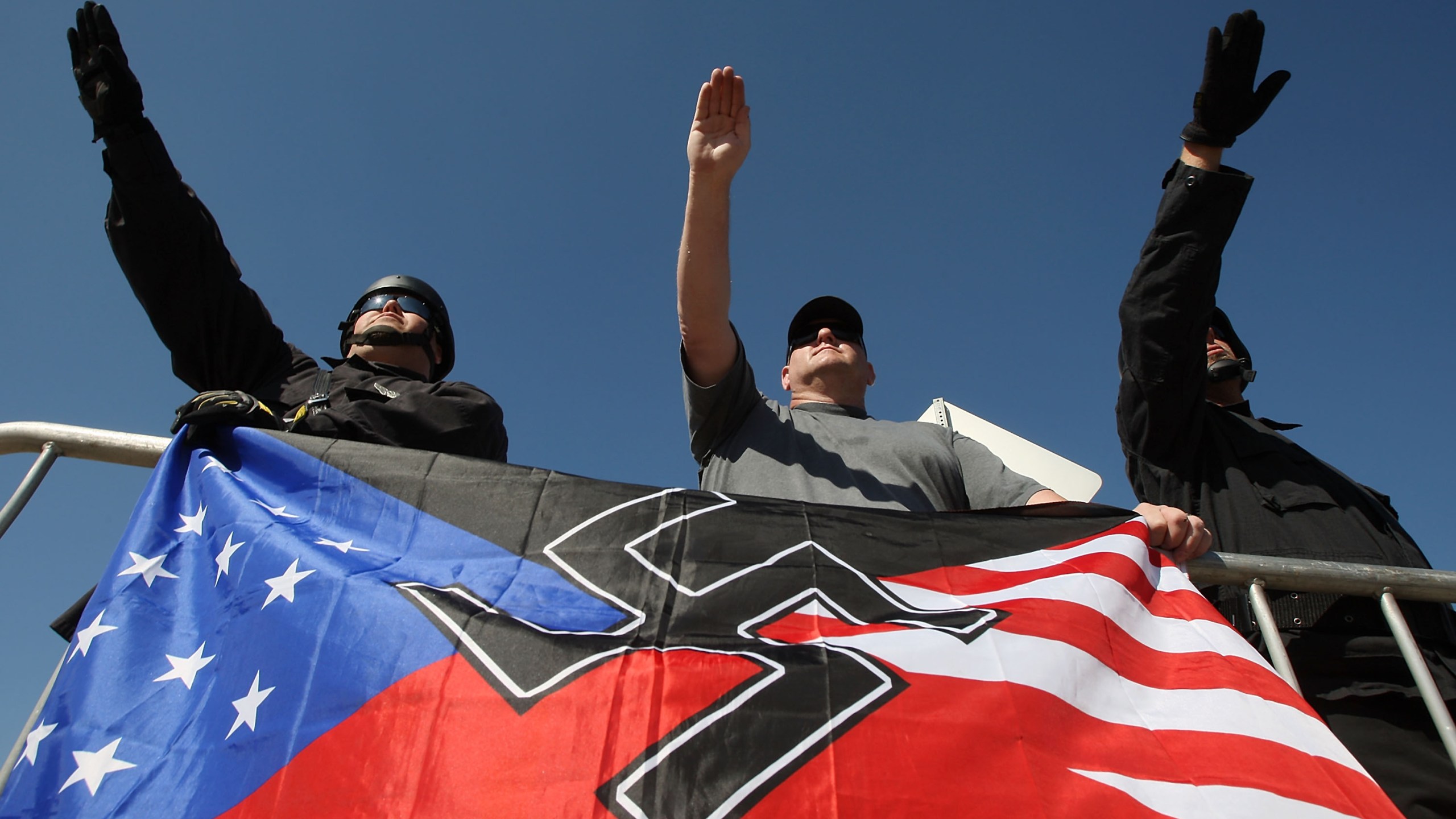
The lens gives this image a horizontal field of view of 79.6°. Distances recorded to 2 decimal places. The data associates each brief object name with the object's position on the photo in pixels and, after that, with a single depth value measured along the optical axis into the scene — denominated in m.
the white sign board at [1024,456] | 3.84
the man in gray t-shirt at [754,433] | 2.89
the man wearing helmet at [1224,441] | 2.60
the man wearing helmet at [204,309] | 2.93
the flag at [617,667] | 1.59
